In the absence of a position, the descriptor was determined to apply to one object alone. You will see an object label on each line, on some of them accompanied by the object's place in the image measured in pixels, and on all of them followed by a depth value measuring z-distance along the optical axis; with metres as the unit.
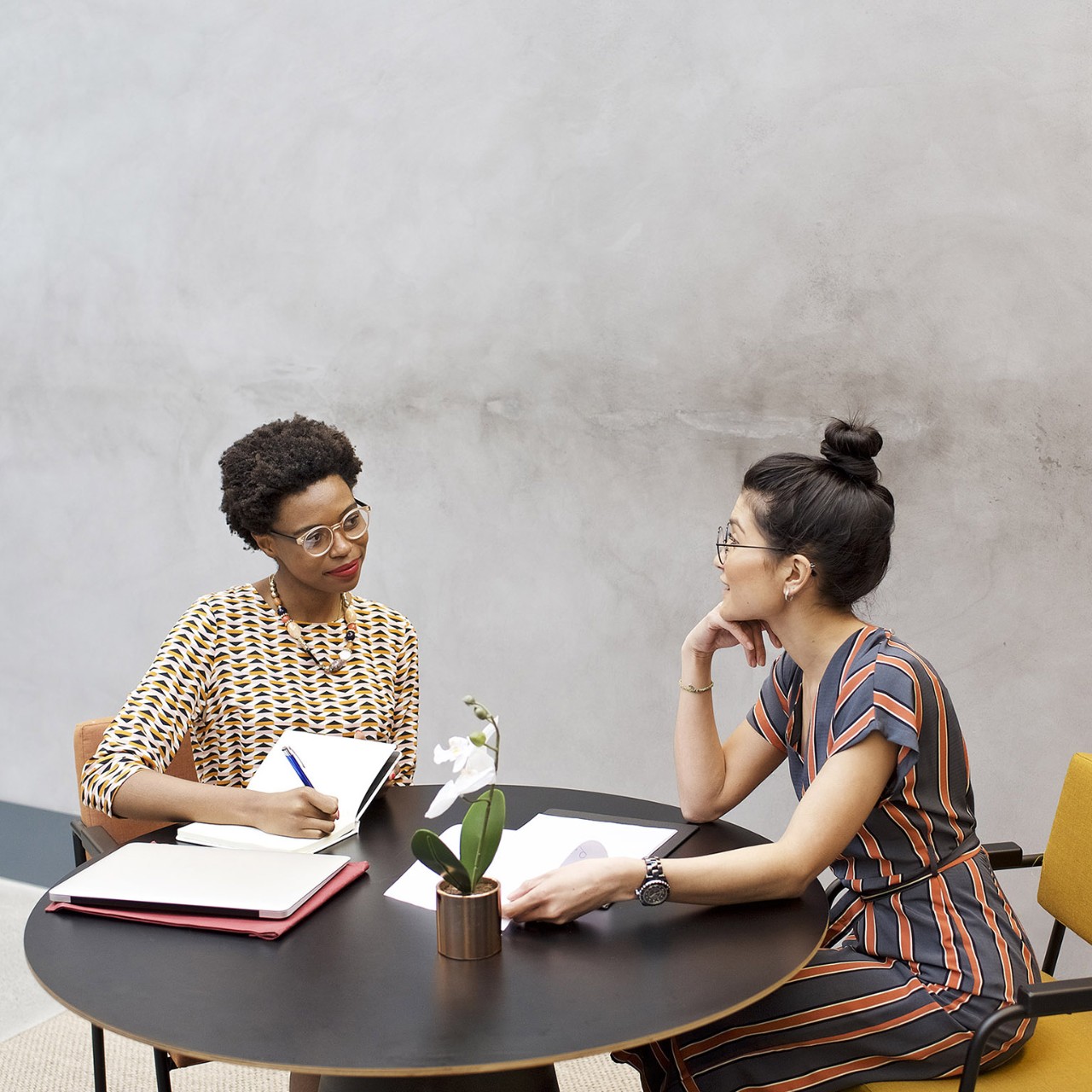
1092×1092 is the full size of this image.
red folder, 1.46
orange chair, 1.97
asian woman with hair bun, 1.59
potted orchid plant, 1.34
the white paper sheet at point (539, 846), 1.62
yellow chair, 1.49
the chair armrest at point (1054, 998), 1.48
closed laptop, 1.50
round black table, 1.20
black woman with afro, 2.09
